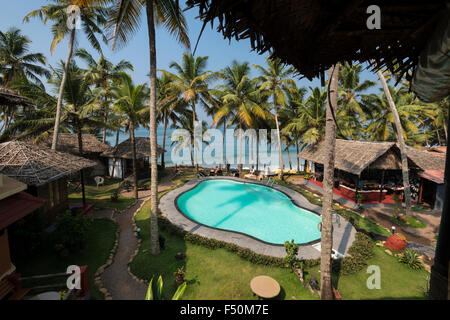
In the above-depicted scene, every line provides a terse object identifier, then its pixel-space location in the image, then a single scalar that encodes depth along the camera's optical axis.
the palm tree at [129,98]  12.77
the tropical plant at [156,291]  4.56
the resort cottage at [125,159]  20.20
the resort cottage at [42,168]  7.62
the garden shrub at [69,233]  7.17
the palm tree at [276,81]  18.48
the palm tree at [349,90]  19.47
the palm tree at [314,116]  18.67
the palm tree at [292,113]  23.02
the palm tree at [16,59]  17.42
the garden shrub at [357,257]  7.14
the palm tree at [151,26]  7.27
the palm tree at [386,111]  17.97
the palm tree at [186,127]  26.20
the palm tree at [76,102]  12.64
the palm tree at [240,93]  18.59
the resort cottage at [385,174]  13.38
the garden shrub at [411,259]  7.29
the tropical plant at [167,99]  18.52
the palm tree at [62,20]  11.17
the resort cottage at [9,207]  4.82
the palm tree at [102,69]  22.37
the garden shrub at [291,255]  7.11
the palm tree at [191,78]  17.83
